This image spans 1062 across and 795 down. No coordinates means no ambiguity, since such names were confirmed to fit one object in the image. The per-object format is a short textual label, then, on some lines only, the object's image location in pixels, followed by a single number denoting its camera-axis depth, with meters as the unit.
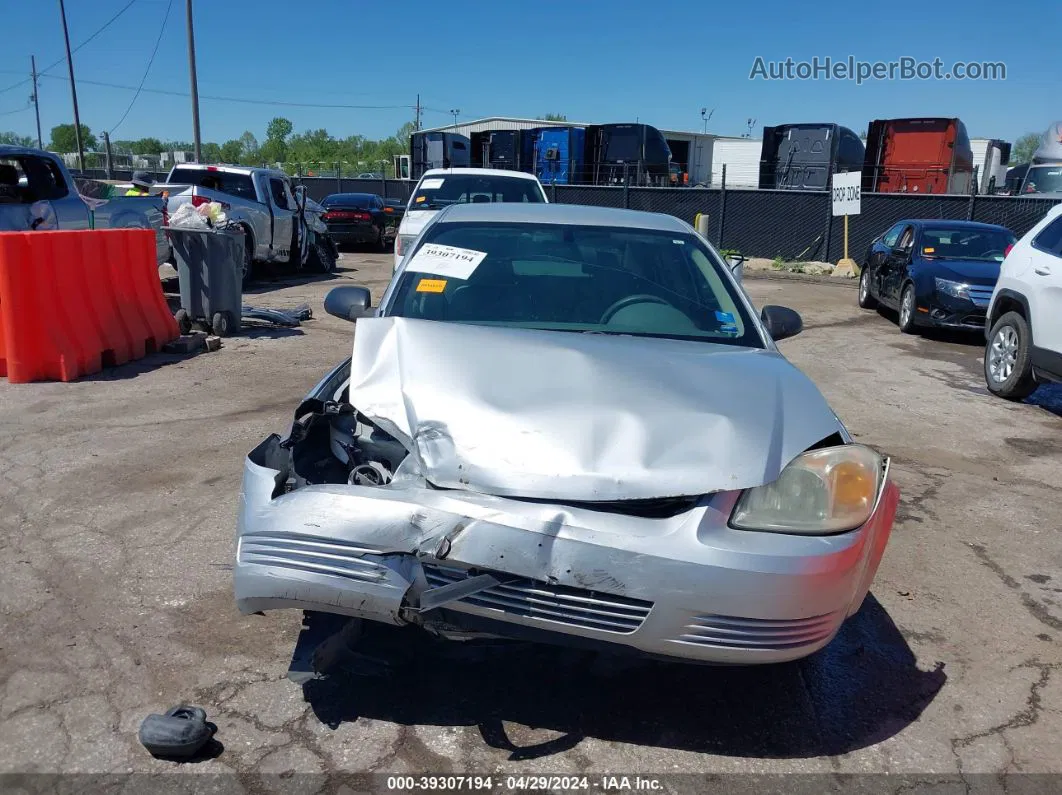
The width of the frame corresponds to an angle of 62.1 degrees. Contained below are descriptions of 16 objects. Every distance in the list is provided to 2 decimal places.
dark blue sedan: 10.77
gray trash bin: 9.30
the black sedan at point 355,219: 21.30
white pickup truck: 13.64
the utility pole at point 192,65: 25.75
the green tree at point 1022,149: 84.62
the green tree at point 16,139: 66.00
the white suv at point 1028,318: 7.18
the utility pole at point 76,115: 37.78
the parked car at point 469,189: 12.23
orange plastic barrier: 6.92
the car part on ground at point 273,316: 10.55
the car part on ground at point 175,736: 2.64
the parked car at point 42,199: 8.51
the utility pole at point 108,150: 39.40
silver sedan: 2.45
